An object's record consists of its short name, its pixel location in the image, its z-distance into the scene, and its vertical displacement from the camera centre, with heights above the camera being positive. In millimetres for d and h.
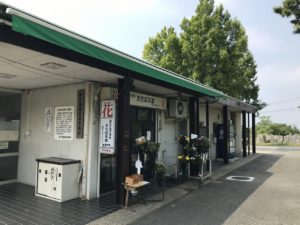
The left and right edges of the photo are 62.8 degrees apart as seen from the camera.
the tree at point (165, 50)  18641 +6566
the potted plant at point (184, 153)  7201 -691
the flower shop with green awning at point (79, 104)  3449 +696
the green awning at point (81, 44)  2668 +1159
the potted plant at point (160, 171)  5668 -947
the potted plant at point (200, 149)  7238 -570
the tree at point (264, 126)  37919 +802
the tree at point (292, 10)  7742 +3809
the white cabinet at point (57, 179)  5375 -1114
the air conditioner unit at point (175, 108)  8172 +735
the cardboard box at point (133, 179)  4934 -998
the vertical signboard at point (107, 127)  5254 +55
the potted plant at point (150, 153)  5840 -574
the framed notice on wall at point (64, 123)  6098 +158
